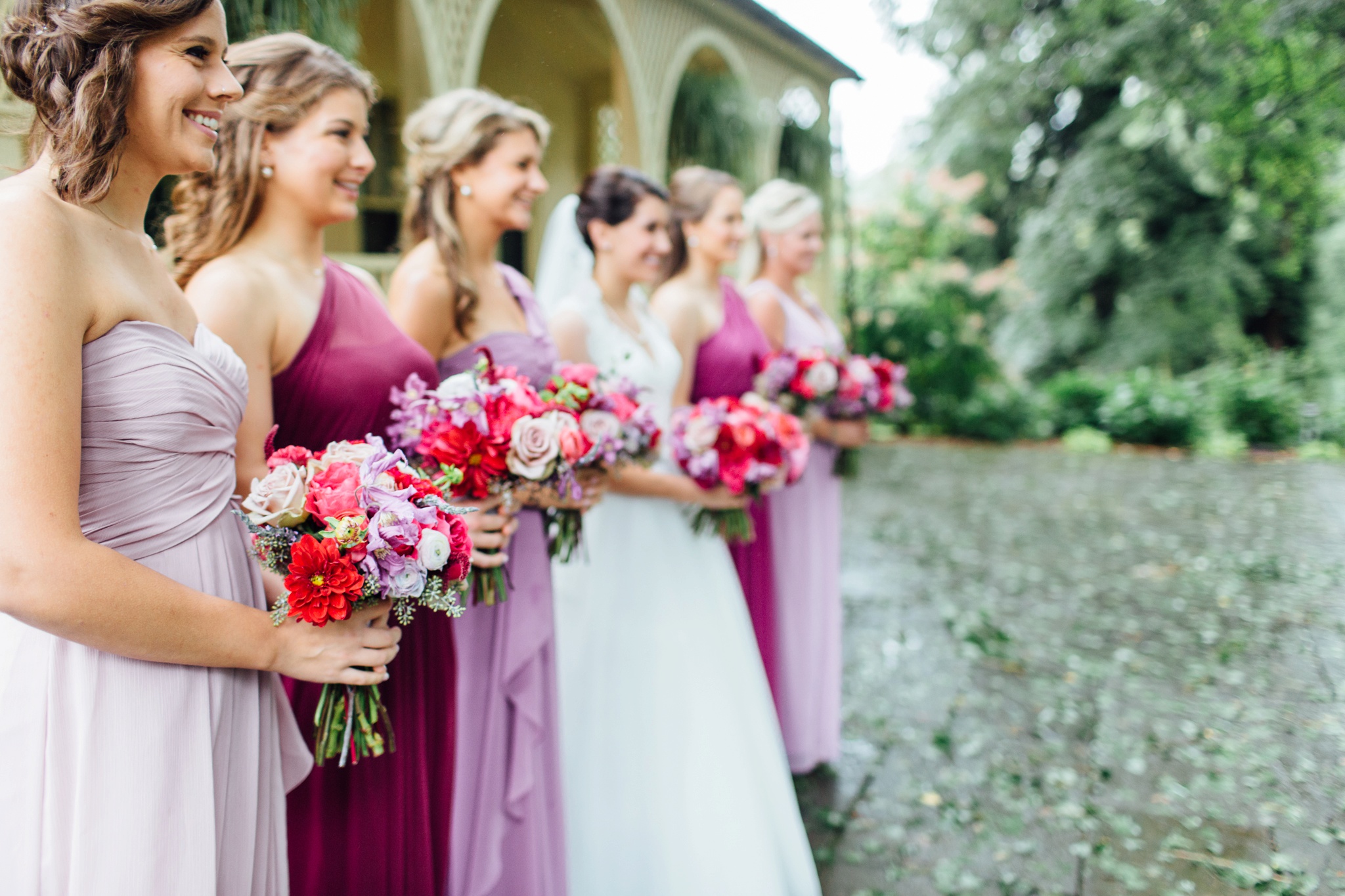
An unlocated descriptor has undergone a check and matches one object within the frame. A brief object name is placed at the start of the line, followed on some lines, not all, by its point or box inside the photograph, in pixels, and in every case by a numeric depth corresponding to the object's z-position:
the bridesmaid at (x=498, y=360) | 2.39
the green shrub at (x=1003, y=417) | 16.05
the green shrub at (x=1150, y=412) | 14.48
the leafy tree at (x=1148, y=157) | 6.98
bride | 2.89
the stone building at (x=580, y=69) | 4.90
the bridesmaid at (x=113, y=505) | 1.21
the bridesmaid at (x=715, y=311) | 3.93
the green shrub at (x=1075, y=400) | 15.74
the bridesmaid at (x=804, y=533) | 4.24
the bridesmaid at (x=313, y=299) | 2.04
